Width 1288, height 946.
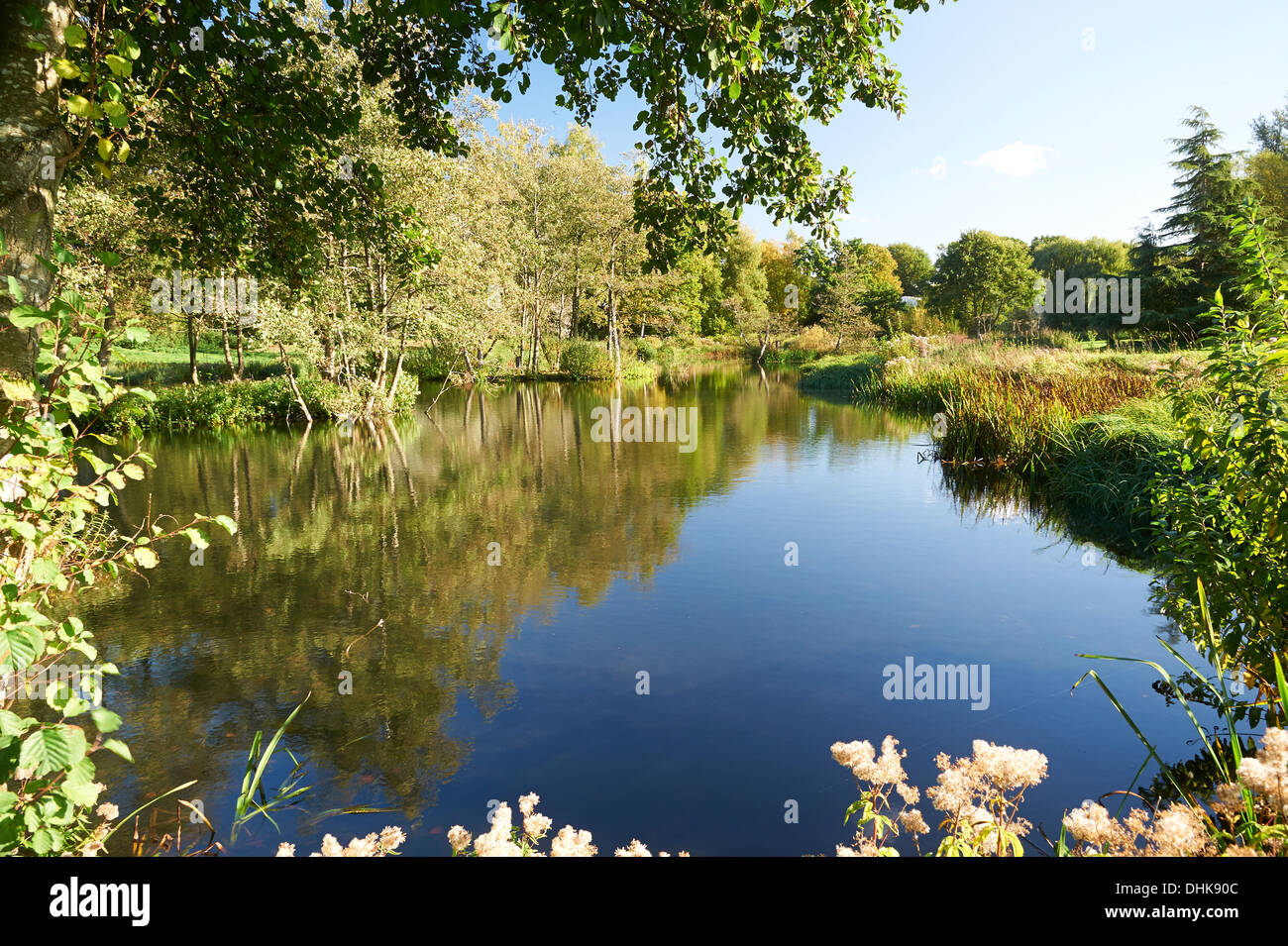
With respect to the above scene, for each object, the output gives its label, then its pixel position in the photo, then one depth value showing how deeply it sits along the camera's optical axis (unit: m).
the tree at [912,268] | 86.12
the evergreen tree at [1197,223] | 30.09
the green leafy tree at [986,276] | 61.84
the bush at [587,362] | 41.81
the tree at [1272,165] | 35.38
